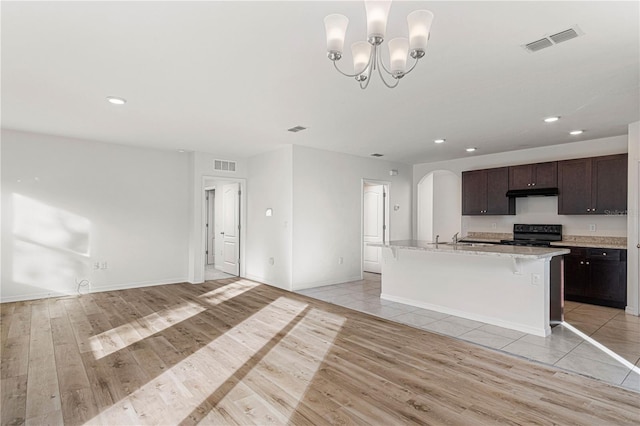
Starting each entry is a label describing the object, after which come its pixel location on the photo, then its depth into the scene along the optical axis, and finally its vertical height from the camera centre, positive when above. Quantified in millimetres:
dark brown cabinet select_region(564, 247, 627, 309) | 4867 -915
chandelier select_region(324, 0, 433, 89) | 1799 +1002
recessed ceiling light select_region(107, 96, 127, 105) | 3686 +1220
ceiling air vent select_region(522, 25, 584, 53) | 2354 +1247
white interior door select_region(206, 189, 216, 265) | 9279 -397
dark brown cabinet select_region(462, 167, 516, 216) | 6379 +409
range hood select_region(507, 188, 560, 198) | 5703 +380
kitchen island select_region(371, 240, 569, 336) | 3838 -864
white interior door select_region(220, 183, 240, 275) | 7445 -354
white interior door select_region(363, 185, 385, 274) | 7838 -222
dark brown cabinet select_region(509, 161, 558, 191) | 5747 +668
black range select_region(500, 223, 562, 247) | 5821 -366
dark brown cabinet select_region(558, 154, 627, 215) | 5078 +450
